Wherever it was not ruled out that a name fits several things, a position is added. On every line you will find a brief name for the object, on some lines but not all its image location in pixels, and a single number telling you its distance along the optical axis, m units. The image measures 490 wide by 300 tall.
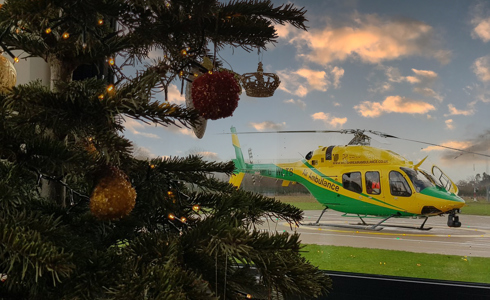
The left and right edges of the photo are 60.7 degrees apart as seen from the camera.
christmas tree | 0.47
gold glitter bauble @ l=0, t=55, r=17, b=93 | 0.62
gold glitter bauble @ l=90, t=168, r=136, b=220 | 0.53
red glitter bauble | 0.58
